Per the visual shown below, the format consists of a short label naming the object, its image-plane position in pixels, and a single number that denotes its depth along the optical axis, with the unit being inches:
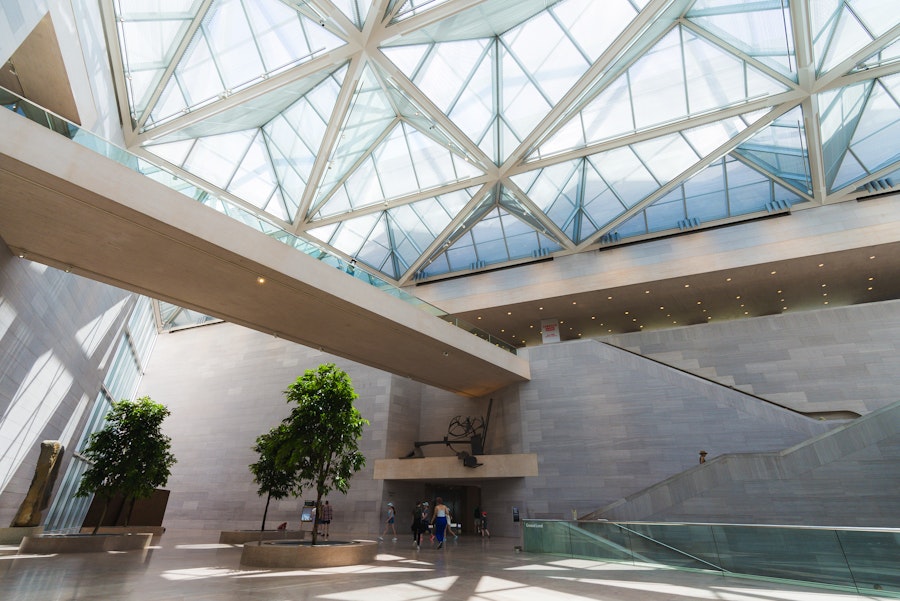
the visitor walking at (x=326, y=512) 808.8
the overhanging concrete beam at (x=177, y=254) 406.6
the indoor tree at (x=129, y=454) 591.2
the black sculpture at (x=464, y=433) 1050.0
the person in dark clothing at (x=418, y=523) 655.2
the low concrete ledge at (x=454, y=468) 893.2
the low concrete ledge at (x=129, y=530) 732.1
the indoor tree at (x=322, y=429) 462.6
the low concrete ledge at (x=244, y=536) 725.9
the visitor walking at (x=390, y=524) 880.2
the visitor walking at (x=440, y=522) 620.7
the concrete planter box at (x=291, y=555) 389.7
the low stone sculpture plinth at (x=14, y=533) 532.4
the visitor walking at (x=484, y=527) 869.1
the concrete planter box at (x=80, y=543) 464.1
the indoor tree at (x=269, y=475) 771.4
